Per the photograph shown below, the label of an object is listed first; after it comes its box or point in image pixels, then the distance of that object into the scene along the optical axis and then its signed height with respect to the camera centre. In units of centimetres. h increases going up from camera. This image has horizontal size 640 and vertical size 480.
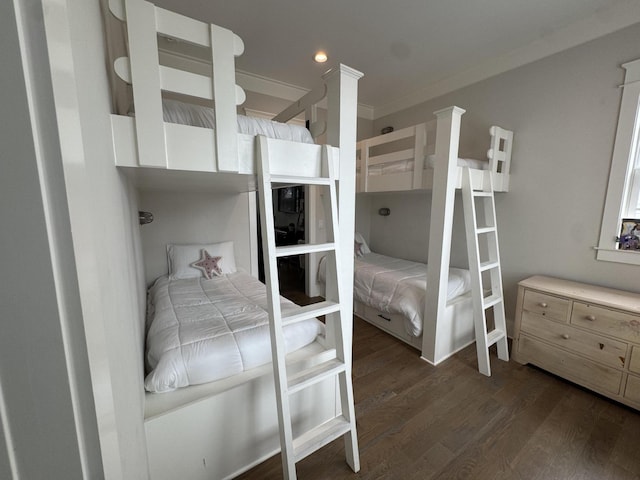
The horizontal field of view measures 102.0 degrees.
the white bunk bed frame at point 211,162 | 89 +19
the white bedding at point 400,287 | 235 -78
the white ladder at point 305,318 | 110 -58
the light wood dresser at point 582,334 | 168 -91
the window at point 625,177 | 192 +23
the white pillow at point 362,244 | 377 -52
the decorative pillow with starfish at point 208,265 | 258 -56
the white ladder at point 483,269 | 211 -56
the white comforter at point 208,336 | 120 -66
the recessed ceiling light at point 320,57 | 258 +152
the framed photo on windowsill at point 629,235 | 196 -21
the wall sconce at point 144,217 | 226 -7
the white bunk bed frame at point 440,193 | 203 +12
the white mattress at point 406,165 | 228 +42
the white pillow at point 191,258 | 257 -49
